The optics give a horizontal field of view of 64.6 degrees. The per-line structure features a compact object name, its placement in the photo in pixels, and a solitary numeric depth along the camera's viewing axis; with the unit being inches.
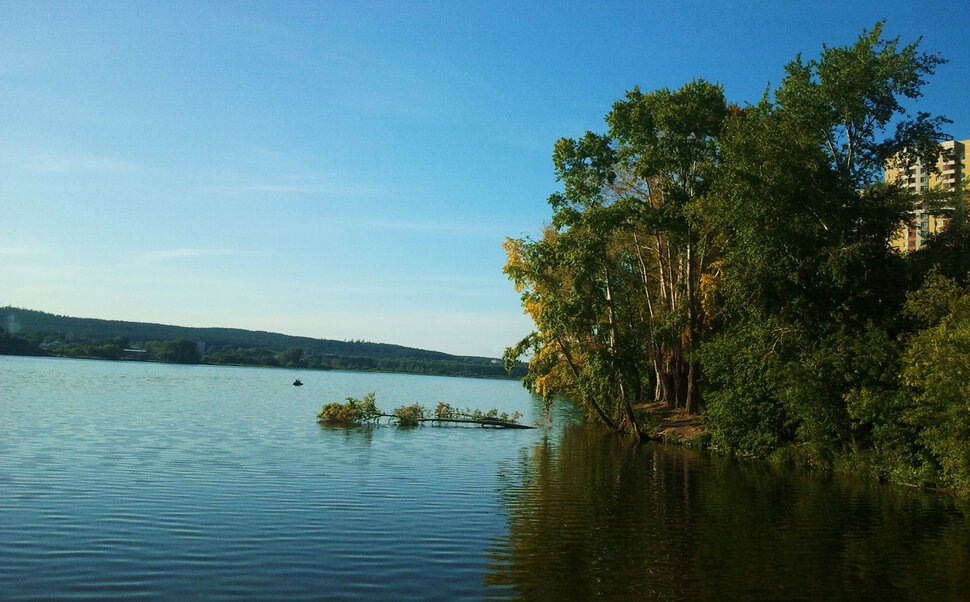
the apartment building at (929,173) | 1375.5
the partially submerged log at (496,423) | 2144.4
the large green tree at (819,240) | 1220.5
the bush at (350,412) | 2085.4
